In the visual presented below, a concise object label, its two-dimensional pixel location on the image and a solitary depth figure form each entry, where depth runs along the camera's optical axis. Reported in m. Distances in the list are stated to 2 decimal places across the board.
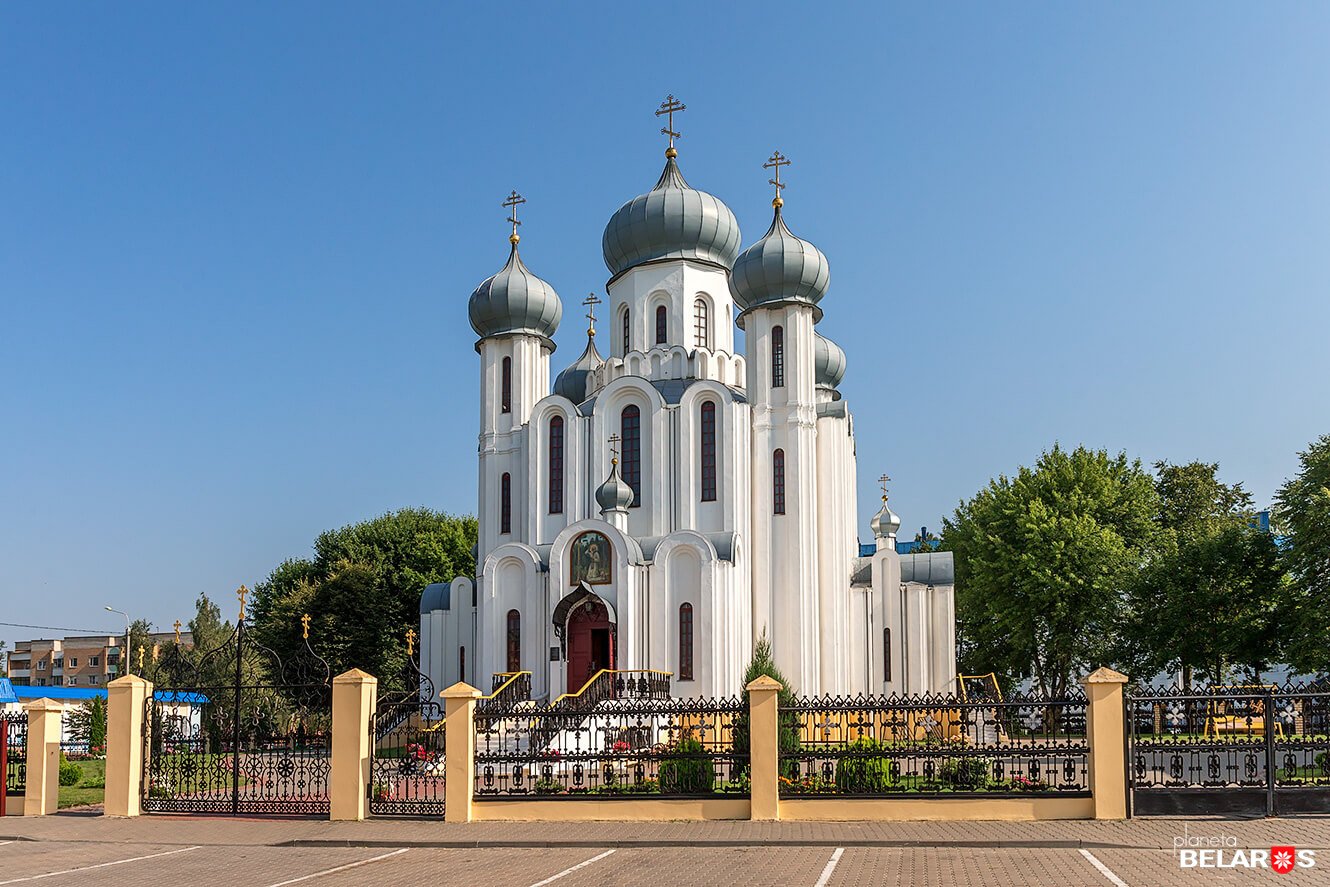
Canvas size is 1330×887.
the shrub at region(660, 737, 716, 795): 16.34
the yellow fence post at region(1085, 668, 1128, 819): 15.13
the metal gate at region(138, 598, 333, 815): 18.05
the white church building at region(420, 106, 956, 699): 30.61
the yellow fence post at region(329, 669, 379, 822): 16.98
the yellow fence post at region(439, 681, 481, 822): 16.52
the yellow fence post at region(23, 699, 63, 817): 18.84
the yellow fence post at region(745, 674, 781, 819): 15.88
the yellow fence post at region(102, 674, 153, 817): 18.19
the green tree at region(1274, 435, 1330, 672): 29.78
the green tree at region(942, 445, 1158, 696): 37.12
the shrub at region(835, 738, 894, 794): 15.91
